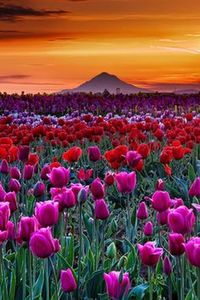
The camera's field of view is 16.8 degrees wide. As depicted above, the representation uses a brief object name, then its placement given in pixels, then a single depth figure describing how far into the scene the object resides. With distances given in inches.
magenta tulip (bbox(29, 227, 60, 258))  112.7
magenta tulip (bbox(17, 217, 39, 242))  126.6
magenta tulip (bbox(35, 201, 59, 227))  127.9
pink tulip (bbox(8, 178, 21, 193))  188.7
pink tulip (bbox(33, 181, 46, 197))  188.9
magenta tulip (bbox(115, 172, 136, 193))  164.6
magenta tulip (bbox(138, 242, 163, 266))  116.6
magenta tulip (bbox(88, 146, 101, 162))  241.1
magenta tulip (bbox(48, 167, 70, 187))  165.8
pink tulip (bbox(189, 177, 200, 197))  167.8
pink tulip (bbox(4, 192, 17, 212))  158.4
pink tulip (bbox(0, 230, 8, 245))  120.5
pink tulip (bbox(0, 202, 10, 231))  124.8
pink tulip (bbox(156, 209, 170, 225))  149.1
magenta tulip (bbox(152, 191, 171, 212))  144.3
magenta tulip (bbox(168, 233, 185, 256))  117.2
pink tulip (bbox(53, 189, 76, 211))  149.1
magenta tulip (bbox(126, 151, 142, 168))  201.2
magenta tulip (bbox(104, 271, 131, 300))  108.5
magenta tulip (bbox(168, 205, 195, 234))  119.0
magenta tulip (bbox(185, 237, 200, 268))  105.1
